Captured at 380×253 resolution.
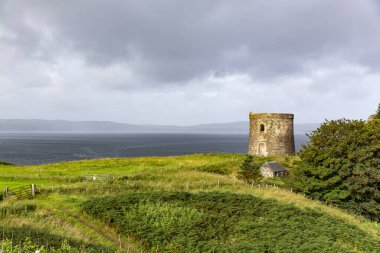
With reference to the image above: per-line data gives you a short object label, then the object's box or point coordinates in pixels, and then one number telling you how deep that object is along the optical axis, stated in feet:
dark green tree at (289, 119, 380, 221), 91.66
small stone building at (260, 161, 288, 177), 145.74
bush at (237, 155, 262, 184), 127.13
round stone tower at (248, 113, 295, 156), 185.37
